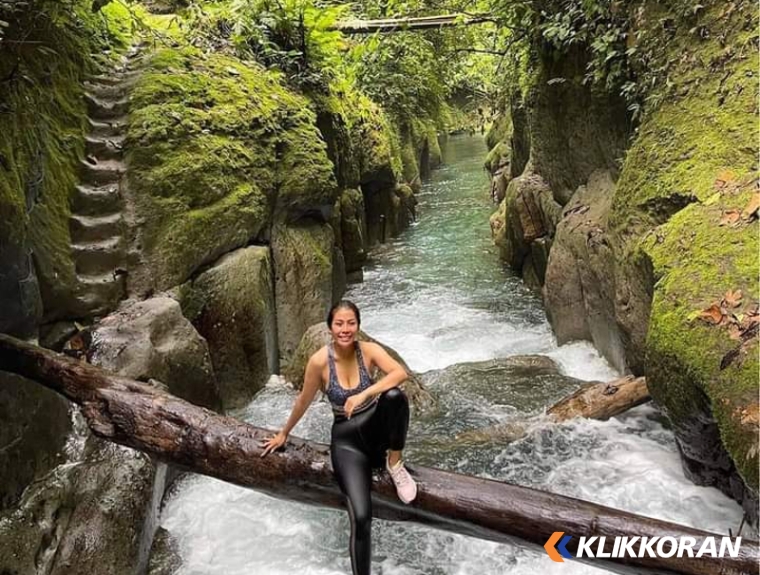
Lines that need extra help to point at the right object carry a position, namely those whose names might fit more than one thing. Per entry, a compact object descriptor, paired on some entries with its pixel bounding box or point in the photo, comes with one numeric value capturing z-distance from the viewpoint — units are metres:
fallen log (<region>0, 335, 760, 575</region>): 3.09
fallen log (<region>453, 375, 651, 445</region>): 6.18
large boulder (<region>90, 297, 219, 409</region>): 5.70
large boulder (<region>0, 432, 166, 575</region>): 4.13
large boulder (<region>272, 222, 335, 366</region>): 9.06
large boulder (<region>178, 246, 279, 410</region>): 7.48
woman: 3.37
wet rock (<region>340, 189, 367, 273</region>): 13.69
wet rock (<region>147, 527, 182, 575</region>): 4.61
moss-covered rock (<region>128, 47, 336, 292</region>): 7.49
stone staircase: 6.67
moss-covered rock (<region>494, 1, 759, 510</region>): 3.88
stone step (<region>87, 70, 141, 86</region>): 8.62
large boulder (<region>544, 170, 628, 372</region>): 7.76
